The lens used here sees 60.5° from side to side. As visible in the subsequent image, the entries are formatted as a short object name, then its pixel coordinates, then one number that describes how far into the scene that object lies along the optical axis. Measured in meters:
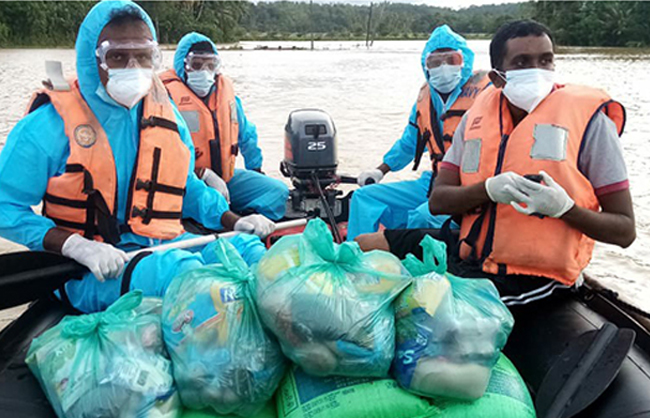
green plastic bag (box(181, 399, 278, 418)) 1.70
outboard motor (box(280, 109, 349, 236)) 4.39
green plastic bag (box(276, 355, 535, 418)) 1.64
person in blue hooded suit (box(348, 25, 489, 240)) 3.98
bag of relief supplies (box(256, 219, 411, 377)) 1.57
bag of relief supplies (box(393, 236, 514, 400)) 1.63
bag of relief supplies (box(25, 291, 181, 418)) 1.60
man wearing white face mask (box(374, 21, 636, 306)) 2.11
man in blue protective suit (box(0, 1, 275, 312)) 2.26
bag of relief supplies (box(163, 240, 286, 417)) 1.63
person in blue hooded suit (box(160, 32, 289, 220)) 4.43
